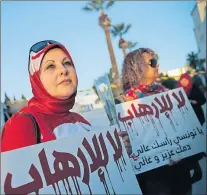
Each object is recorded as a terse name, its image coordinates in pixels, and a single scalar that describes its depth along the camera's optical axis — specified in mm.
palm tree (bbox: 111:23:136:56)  23594
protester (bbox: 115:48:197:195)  1797
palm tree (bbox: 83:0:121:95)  18625
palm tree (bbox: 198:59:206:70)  45444
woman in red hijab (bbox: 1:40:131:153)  1153
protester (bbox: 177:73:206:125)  2493
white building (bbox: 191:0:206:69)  45875
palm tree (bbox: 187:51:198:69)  48750
